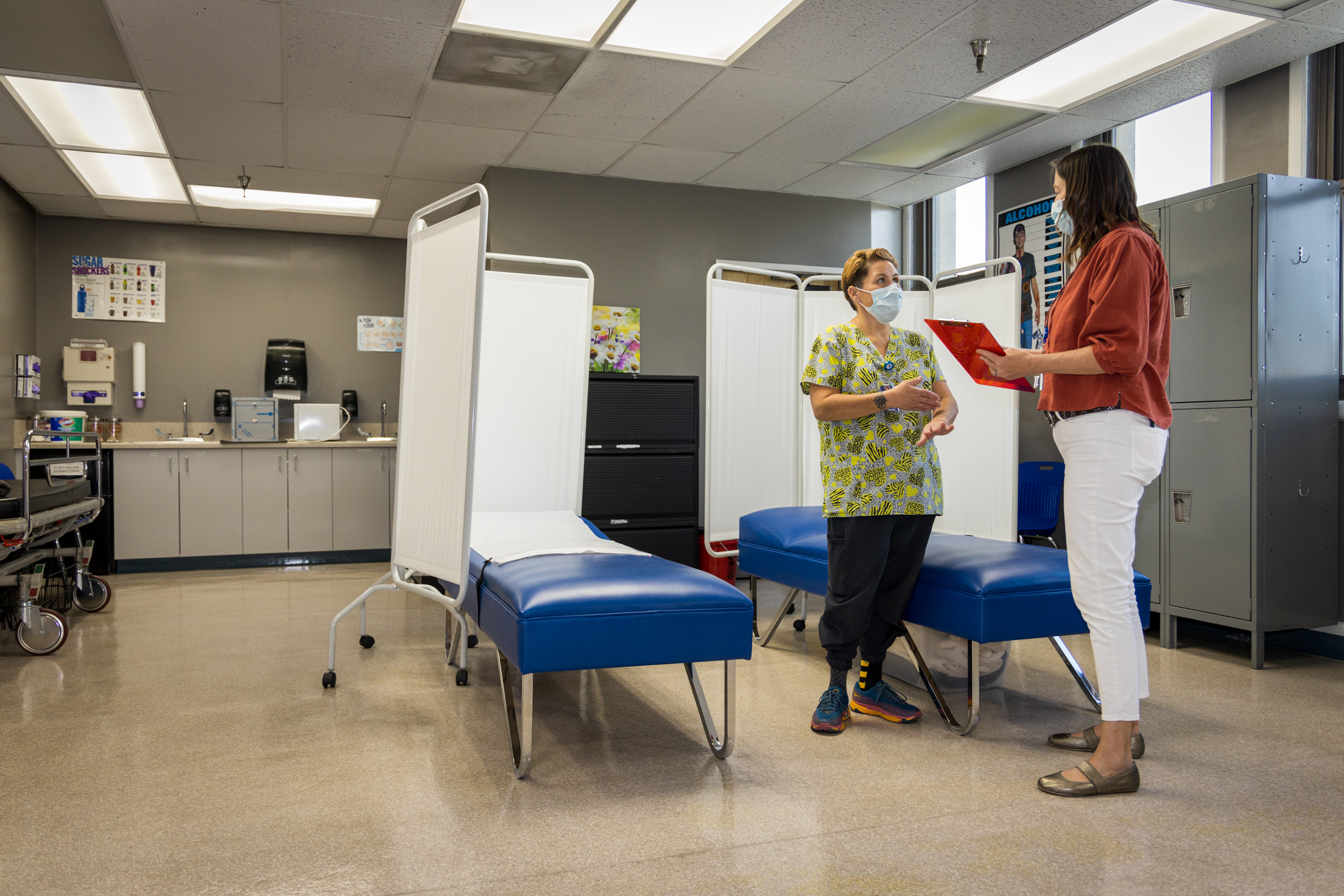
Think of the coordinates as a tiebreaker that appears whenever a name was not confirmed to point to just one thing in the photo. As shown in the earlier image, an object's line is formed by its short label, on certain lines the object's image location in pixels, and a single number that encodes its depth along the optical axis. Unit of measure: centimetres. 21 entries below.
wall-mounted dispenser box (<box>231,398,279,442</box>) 654
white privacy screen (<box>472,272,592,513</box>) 371
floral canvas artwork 577
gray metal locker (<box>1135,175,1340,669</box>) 363
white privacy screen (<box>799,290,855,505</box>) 420
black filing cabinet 489
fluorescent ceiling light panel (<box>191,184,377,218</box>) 615
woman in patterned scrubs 263
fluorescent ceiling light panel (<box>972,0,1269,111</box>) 368
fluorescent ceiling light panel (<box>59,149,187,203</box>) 535
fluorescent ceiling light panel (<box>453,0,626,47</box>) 354
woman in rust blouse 215
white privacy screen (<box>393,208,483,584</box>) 276
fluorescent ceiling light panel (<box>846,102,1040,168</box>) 469
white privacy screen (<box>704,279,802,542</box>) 398
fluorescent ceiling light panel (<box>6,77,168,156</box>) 432
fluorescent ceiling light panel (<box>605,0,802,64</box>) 360
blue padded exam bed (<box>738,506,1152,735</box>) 260
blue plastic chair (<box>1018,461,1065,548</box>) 474
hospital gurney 343
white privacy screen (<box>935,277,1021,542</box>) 378
